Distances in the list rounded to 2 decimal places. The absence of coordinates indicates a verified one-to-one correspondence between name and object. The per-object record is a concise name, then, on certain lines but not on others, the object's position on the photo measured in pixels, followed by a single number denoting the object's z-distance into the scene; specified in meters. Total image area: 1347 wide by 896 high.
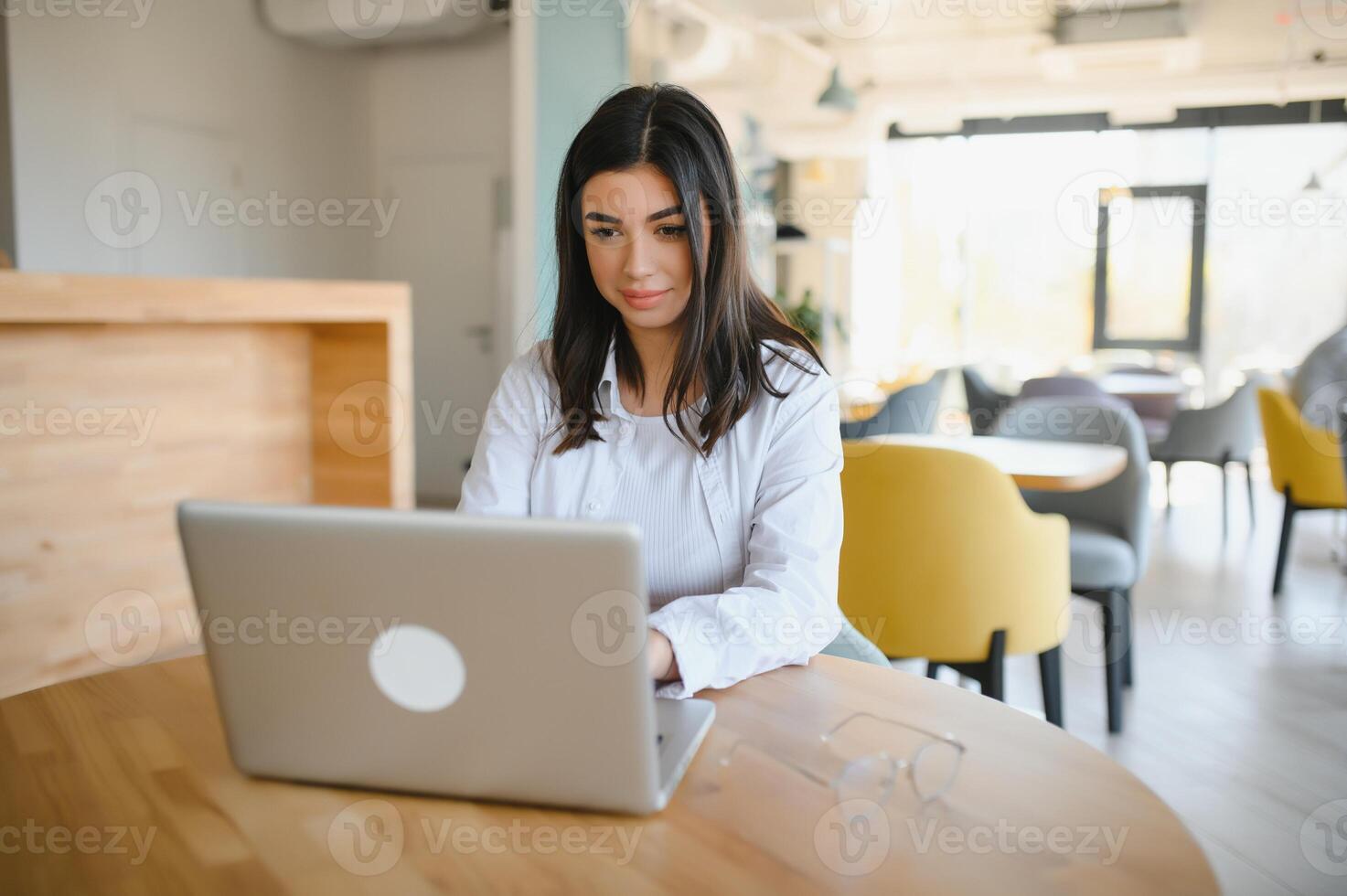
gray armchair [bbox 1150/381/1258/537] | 5.86
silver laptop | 0.82
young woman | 1.51
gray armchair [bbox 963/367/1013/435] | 6.29
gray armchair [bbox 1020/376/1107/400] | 6.20
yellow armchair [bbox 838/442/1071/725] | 2.54
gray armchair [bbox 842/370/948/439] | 4.83
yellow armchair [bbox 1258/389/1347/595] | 4.62
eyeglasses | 0.95
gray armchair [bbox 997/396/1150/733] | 3.14
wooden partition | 3.01
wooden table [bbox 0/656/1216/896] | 0.82
